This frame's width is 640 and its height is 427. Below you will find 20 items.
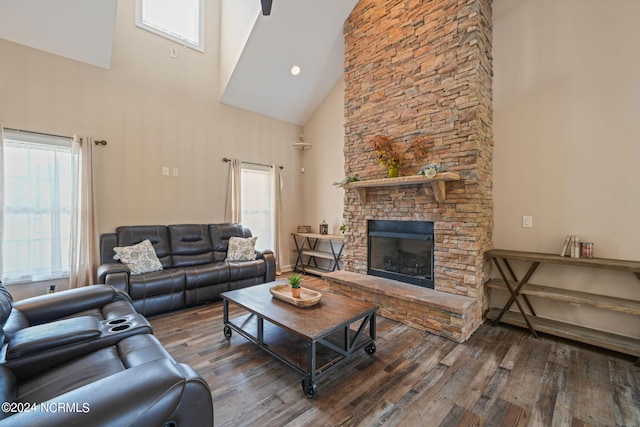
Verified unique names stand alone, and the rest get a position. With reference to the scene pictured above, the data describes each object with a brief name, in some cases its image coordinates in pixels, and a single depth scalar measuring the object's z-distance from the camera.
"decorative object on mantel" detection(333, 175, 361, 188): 3.82
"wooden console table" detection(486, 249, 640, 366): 2.34
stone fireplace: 2.91
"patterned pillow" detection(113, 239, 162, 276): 3.35
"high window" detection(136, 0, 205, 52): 3.97
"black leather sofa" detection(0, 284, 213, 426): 0.86
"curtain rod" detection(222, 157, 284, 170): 4.80
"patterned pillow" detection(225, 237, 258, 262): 4.20
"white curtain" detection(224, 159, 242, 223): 4.83
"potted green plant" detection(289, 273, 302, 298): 2.46
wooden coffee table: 1.94
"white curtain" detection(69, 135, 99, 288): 3.35
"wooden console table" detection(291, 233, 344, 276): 4.89
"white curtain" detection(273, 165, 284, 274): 5.38
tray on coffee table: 2.34
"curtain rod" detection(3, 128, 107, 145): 3.08
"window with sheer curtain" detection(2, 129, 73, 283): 3.05
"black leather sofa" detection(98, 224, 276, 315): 3.15
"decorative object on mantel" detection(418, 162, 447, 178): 2.84
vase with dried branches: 3.43
